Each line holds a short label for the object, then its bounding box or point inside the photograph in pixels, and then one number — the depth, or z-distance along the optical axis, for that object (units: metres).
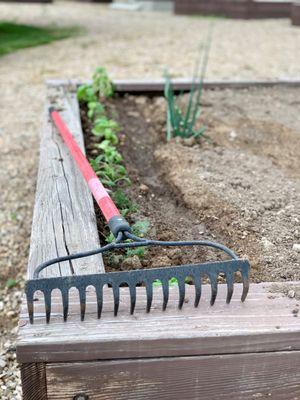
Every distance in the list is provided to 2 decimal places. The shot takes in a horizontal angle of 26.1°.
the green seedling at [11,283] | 3.03
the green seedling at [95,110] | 3.56
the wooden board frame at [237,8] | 10.91
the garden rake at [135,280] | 1.52
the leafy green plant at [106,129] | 3.13
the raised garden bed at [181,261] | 1.50
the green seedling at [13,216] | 3.60
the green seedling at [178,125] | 3.15
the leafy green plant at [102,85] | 3.93
